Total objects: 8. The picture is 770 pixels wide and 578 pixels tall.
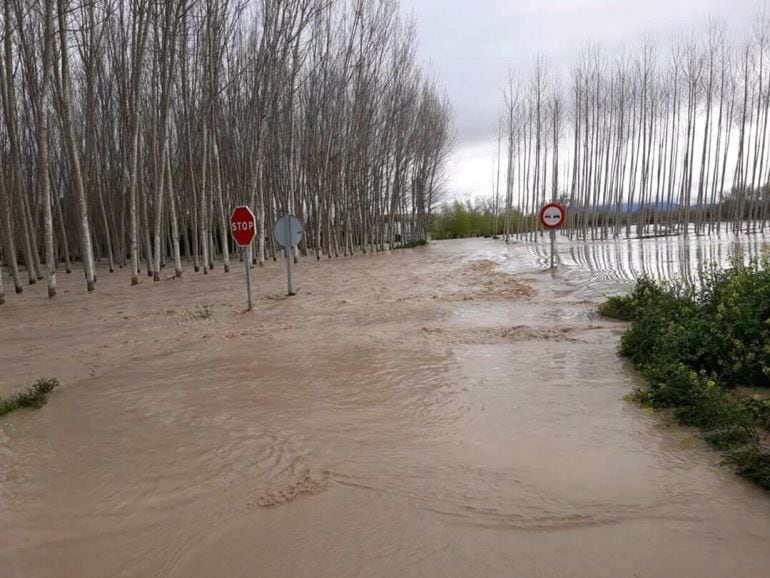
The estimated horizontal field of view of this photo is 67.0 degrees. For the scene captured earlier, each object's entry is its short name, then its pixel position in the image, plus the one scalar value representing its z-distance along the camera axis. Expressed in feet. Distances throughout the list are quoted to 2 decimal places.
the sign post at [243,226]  34.27
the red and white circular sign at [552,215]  54.70
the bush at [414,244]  132.70
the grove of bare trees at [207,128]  53.01
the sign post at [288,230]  40.96
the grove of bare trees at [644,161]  122.93
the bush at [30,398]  17.67
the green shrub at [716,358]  13.14
